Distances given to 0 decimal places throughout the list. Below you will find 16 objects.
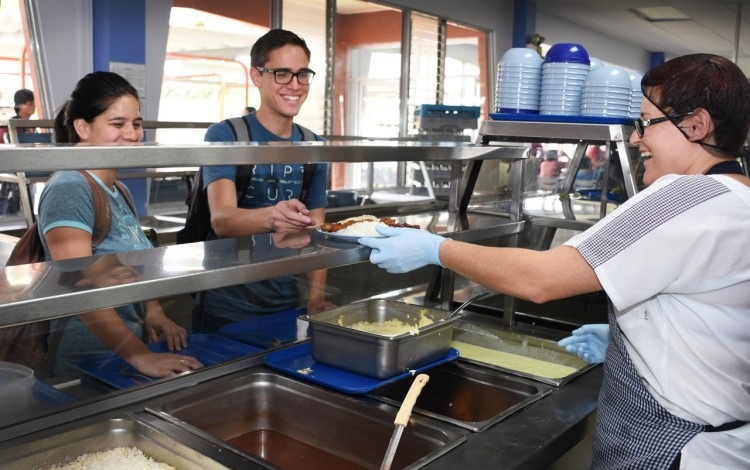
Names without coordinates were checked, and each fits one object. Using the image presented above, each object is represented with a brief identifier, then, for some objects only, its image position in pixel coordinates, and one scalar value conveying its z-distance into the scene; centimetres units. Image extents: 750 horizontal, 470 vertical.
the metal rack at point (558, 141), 213
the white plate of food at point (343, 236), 162
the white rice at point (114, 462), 130
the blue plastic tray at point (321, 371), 157
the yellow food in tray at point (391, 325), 176
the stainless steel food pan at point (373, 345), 160
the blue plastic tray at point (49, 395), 145
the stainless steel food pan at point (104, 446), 128
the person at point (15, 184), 478
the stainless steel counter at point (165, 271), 105
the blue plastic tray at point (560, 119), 220
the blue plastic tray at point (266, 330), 191
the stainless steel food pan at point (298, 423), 147
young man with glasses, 200
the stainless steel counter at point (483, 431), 131
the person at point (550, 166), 421
